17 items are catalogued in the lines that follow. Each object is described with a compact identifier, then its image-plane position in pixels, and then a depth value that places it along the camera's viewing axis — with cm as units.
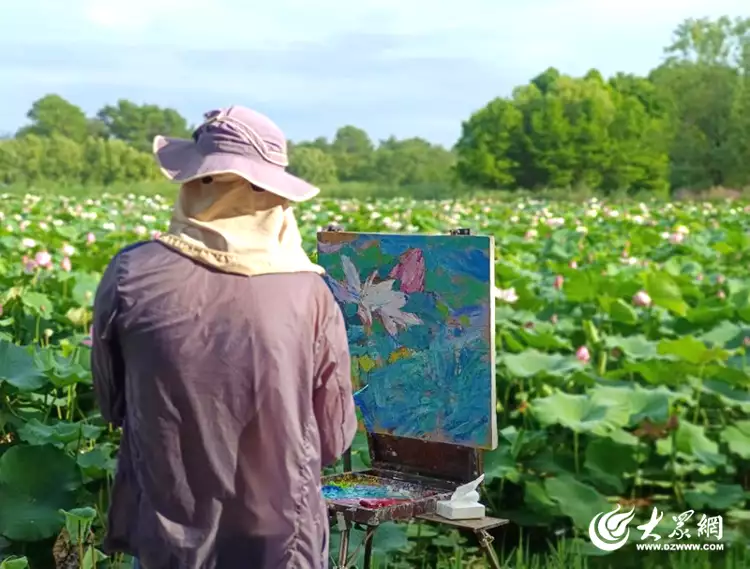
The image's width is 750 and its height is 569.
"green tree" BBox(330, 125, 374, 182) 7200
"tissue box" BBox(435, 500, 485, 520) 238
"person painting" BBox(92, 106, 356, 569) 173
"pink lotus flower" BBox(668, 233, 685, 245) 1009
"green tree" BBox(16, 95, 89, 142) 7188
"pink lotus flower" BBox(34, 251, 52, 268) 557
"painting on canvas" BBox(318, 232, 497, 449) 240
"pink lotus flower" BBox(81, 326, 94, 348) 432
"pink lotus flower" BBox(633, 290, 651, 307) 589
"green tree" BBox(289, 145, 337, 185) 5594
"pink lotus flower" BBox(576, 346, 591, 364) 471
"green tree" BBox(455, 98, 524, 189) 4597
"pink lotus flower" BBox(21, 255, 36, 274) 558
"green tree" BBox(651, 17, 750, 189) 4256
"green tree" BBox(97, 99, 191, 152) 7394
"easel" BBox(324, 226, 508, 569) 231
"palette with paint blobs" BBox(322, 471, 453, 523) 229
